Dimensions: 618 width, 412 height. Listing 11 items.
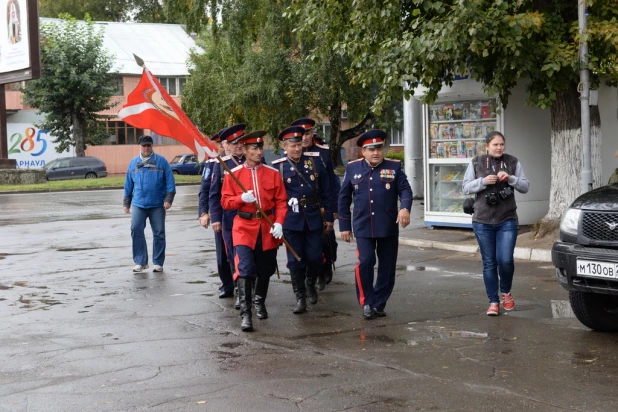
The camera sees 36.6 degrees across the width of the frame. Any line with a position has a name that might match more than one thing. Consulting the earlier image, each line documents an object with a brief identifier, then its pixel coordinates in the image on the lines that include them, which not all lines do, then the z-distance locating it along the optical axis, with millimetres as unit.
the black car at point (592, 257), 7316
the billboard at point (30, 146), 57219
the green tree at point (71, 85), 49625
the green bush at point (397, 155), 58106
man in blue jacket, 12547
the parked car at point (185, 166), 54094
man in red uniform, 8500
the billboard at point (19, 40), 38781
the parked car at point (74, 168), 47312
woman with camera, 8711
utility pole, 12250
